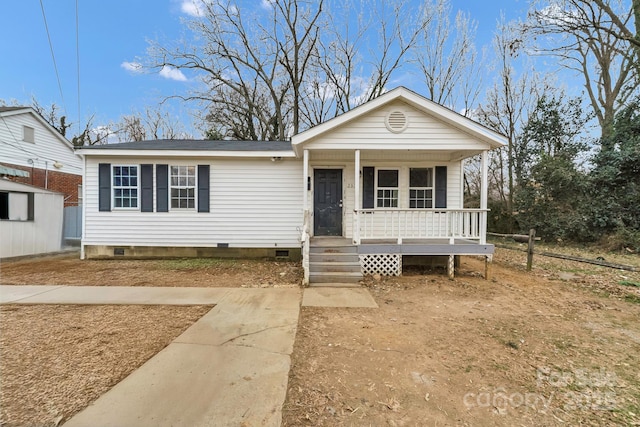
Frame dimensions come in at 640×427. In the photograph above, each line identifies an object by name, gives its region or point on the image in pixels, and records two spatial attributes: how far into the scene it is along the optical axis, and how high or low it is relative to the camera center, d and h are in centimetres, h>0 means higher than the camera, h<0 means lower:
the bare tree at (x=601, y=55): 1060 +714
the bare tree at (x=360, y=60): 1877 +1071
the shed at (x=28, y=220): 859 -25
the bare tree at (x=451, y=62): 1798 +991
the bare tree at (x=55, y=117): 2453 +824
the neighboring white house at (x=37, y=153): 1259 +289
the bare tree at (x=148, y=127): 2542 +780
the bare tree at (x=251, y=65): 1831 +1003
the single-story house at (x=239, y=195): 839 +53
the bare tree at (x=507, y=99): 1661 +694
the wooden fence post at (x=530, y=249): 764 -96
